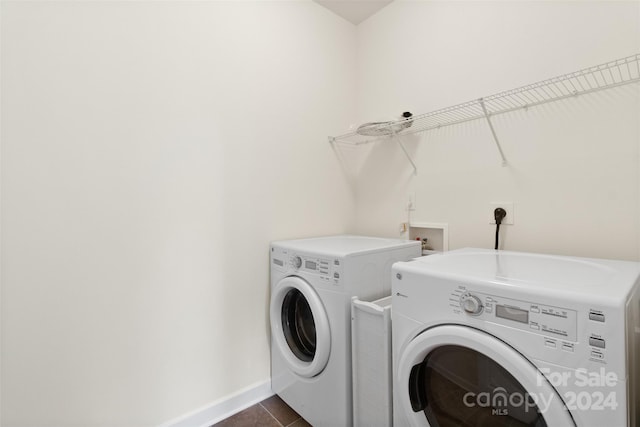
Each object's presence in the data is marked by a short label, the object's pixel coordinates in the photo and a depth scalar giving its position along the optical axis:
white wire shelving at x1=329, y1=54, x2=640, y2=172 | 1.19
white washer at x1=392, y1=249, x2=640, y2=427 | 0.65
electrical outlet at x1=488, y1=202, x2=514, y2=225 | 1.48
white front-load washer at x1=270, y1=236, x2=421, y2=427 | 1.31
